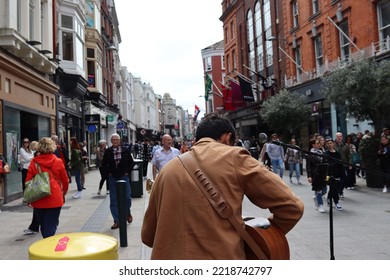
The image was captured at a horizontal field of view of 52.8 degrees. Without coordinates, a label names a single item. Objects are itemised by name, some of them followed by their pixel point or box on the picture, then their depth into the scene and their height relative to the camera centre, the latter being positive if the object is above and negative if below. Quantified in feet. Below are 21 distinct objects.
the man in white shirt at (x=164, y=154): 24.77 +0.12
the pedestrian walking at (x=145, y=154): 53.72 +0.36
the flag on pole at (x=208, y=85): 129.30 +22.75
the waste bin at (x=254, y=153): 59.98 -0.17
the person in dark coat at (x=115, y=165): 22.57 -0.45
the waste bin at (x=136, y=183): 35.14 -2.36
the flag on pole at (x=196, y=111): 180.93 +19.76
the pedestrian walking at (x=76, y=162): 38.19 -0.25
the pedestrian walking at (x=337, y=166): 26.81 -1.19
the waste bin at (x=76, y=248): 7.57 -1.77
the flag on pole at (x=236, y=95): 97.80 +14.42
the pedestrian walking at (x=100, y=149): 37.99 +0.89
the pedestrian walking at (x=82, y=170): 40.01 -1.10
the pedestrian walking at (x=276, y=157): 43.34 -0.67
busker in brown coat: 6.32 -0.82
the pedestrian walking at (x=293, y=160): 41.60 -1.04
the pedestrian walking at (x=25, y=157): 31.63 +0.37
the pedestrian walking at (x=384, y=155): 34.37 -0.74
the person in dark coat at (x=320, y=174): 16.15 -1.04
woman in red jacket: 17.01 -1.11
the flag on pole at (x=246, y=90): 91.73 +14.66
